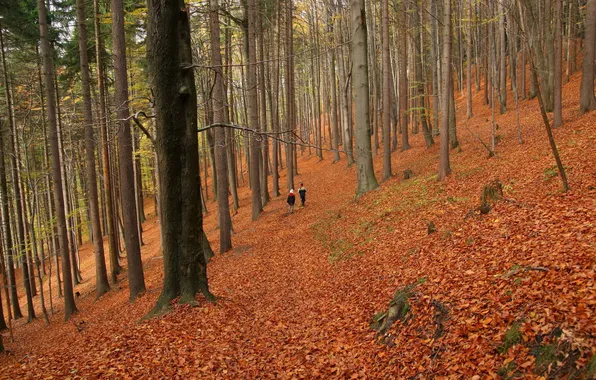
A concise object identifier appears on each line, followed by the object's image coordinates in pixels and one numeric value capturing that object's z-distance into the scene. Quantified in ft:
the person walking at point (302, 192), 61.21
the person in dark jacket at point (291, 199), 58.59
